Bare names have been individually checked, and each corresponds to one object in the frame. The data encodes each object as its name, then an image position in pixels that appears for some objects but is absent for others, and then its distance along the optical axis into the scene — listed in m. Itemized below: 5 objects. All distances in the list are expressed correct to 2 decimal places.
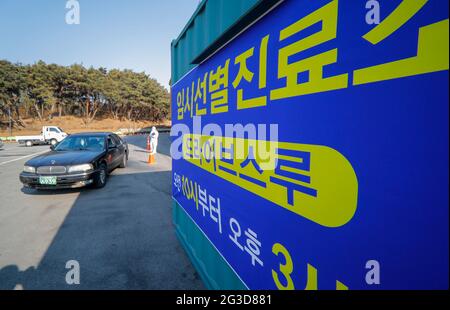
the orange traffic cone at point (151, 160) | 11.04
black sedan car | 5.99
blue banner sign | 0.76
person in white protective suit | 11.56
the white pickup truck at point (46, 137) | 21.48
